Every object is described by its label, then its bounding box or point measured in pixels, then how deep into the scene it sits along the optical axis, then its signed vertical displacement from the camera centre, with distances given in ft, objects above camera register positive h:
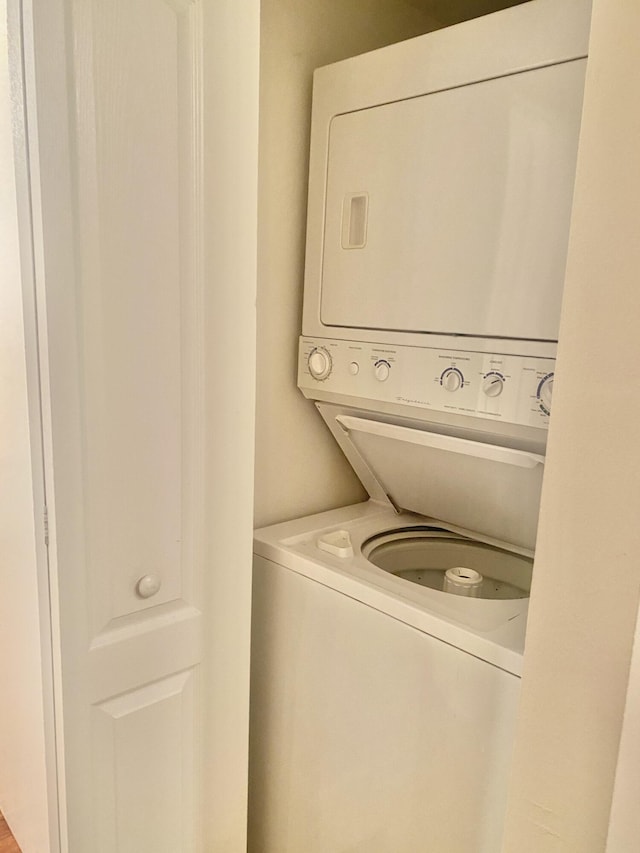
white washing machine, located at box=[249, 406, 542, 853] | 3.75 -2.42
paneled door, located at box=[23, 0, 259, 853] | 3.21 -0.47
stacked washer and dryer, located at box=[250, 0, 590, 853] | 3.81 -0.83
